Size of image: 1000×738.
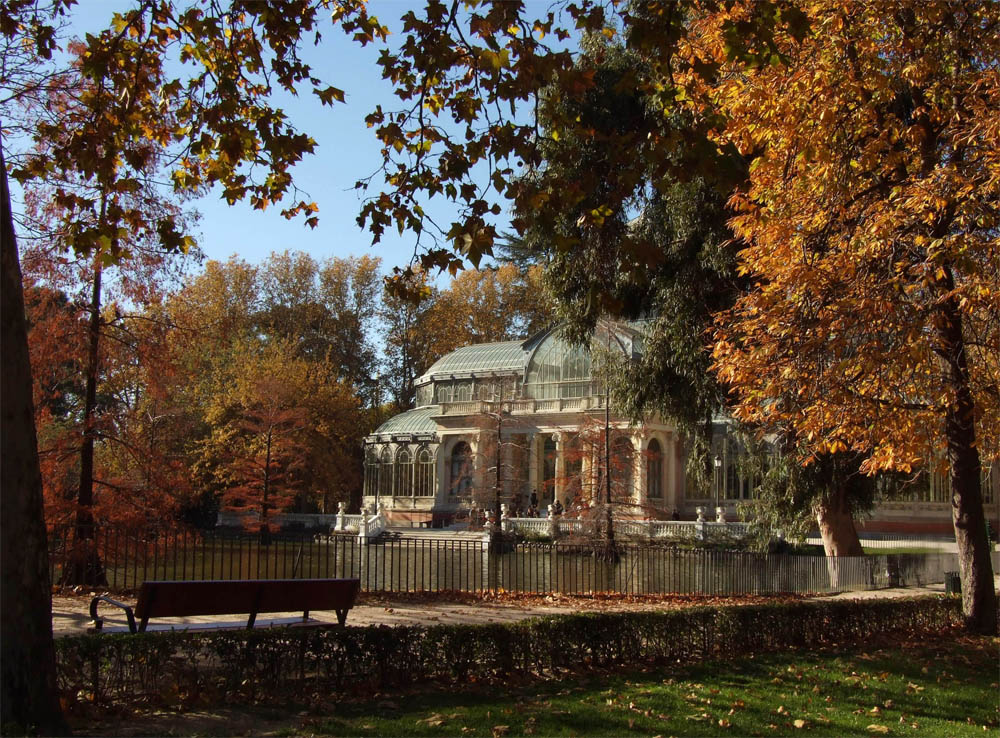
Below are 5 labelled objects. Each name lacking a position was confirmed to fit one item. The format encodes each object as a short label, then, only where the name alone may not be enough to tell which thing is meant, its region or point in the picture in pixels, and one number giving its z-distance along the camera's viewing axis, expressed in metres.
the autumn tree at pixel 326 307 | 59.78
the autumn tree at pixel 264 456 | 36.34
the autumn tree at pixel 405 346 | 62.75
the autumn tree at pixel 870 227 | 10.06
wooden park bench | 8.46
